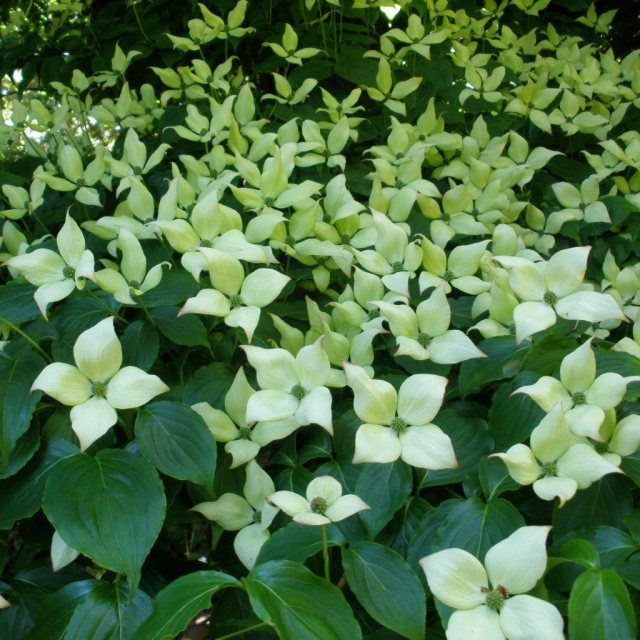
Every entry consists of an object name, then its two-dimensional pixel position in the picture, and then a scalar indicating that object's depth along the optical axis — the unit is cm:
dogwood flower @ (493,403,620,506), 76
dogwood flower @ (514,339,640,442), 83
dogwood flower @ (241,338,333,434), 86
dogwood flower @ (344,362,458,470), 80
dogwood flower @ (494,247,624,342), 94
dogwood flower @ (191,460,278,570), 88
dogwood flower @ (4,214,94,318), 99
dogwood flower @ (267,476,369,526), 74
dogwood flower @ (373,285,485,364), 96
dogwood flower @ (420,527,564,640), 67
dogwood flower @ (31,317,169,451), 86
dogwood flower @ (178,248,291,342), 96
